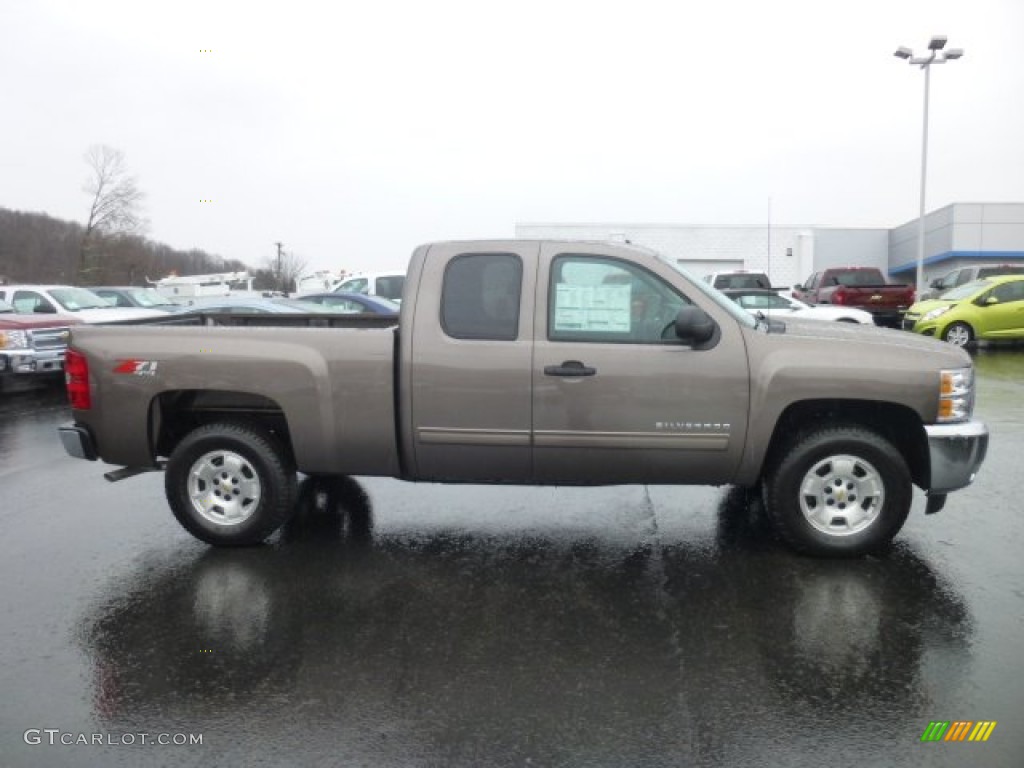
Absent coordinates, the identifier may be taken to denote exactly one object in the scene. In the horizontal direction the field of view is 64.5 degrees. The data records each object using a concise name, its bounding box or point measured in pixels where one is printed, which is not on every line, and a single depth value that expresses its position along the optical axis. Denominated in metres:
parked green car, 17.14
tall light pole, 25.11
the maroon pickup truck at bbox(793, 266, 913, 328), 21.98
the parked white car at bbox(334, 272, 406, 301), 19.70
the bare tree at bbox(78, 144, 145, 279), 67.38
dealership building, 44.47
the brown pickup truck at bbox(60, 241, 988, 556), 4.73
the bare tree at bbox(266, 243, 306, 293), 87.44
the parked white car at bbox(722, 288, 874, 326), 17.61
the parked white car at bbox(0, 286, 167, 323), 15.89
